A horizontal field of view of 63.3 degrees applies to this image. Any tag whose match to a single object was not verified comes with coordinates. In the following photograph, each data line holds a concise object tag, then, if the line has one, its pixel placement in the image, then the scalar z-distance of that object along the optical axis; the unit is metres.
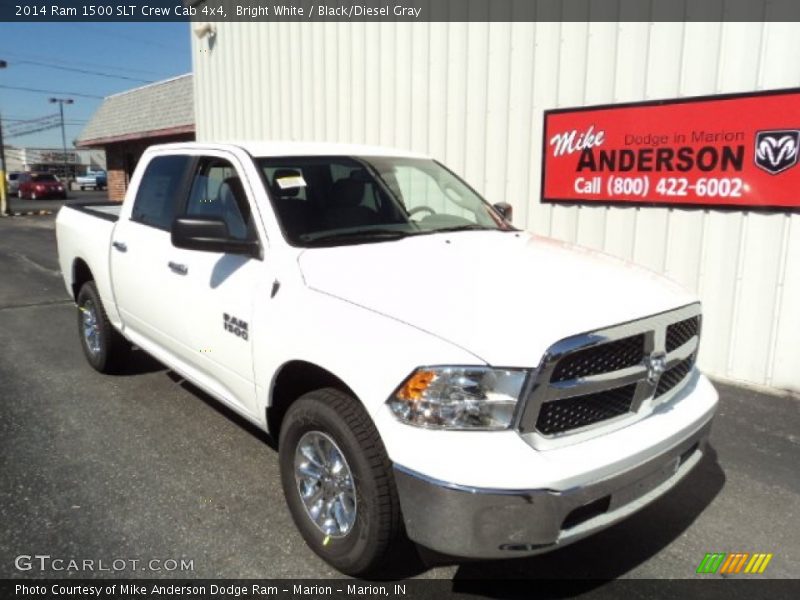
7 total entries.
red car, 38.72
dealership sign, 4.91
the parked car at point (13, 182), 43.33
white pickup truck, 2.22
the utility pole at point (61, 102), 75.50
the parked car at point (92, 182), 55.62
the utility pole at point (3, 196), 25.03
